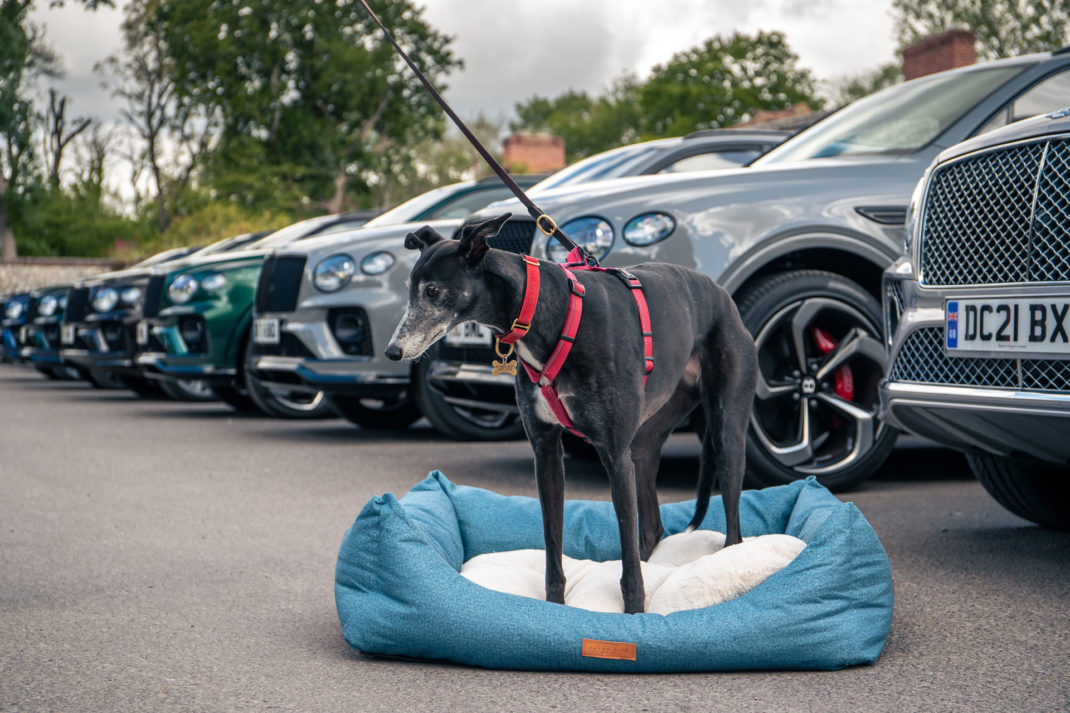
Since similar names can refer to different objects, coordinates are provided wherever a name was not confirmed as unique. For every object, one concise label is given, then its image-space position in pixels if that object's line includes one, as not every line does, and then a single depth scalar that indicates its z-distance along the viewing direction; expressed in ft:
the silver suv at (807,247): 18.53
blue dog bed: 10.43
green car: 33.19
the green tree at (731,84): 189.47
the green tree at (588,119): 244.63
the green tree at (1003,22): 155.53
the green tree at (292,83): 129.49
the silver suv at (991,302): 12.55
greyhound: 10.86
